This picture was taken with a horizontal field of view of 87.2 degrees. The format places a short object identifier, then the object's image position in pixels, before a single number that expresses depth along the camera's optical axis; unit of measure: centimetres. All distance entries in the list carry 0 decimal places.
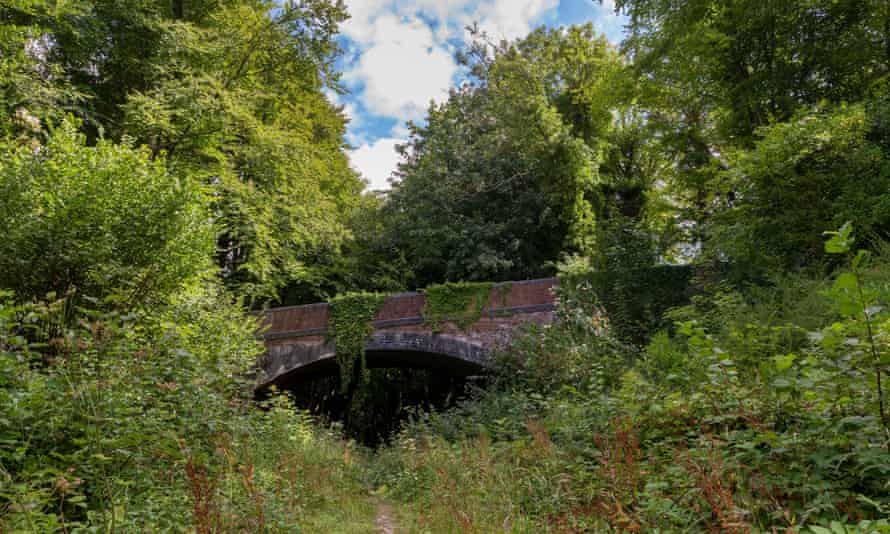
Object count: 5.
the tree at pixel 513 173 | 1541
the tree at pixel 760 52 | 904
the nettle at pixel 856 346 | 184
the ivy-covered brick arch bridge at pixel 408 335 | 1105
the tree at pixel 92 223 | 615
